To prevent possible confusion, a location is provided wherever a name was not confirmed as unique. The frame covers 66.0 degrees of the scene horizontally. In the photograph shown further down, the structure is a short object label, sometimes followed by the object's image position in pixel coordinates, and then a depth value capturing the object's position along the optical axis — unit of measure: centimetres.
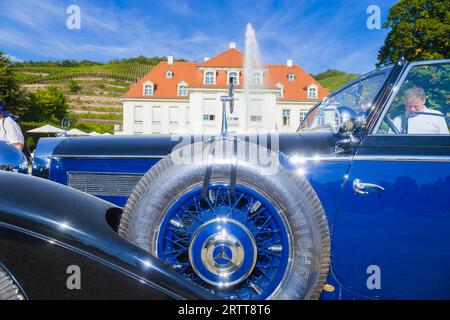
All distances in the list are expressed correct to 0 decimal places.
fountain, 3647
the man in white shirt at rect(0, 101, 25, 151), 438
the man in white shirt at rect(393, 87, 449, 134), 240
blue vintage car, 182
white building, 3788
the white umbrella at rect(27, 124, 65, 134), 2660
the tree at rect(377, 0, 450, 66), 2092
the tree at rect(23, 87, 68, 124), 5953
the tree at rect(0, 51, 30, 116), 3991
